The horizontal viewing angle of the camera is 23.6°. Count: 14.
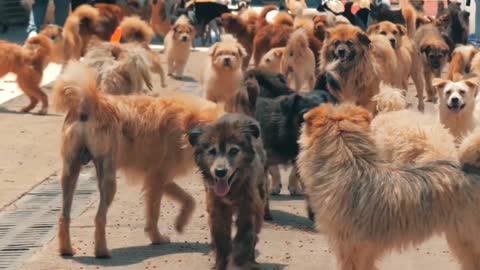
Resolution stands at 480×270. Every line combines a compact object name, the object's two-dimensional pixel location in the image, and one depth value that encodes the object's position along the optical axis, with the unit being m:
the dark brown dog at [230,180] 7.29
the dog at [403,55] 15.67
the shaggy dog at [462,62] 14.37
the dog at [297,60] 14.88
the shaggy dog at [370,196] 6.64
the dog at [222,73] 14.00
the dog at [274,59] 15.27
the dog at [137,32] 13.45
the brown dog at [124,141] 8.02
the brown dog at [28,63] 14.71
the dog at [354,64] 12.77
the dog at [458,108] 10.72
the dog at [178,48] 18.70
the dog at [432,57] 17.12
